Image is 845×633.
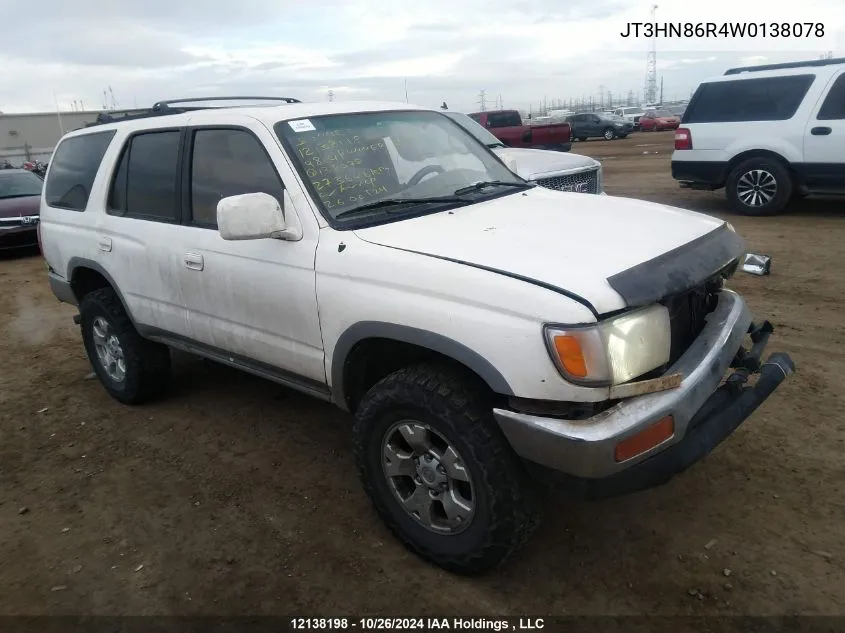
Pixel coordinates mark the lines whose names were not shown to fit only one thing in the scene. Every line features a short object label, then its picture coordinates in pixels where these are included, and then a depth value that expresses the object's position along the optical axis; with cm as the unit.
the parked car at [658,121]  3531
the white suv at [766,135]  856
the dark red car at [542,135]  1908
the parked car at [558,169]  704
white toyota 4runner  229
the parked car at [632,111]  3956
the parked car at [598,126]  3156
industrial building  4606
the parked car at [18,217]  1079
